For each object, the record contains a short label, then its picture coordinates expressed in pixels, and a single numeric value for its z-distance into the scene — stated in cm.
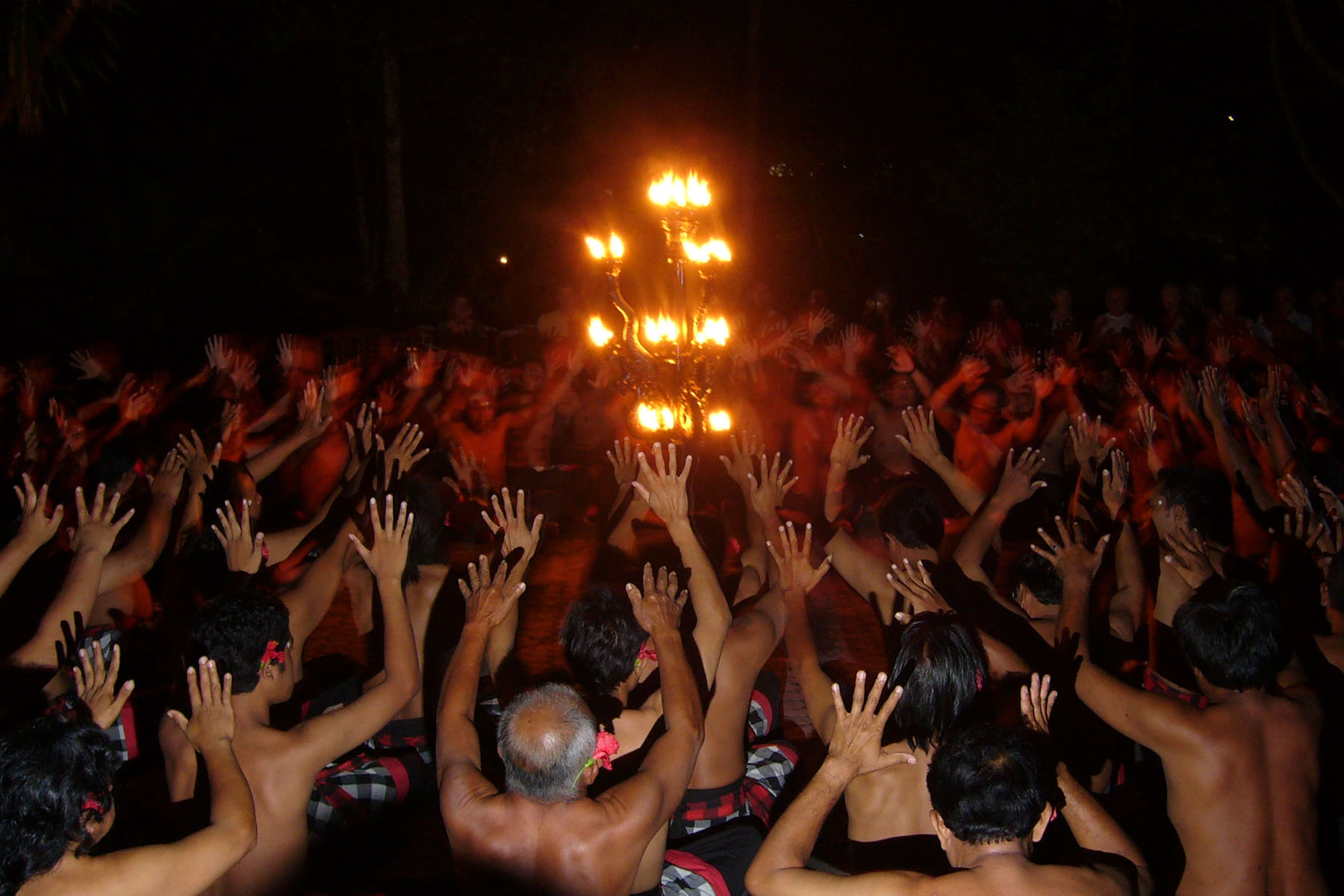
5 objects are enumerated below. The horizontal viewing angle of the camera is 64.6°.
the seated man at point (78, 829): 270
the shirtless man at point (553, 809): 313
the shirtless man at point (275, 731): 354
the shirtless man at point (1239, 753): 350
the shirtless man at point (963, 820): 278
